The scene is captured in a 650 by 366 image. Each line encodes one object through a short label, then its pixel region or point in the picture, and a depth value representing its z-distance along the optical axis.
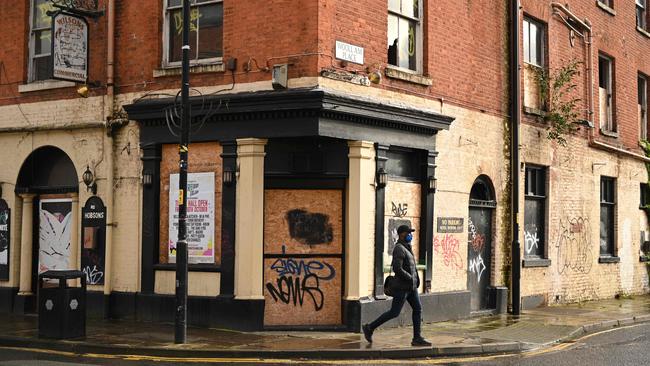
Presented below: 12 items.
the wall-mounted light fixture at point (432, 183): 16.67
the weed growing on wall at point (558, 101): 20.73
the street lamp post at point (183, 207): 13.02
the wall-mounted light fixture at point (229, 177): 15.03
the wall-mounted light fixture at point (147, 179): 16.06
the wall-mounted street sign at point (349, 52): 14.84
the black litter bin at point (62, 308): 13.32
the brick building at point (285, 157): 14.86
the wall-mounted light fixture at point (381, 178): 15.41
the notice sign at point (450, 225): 17.20
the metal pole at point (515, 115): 18.89
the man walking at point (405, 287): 13.28
